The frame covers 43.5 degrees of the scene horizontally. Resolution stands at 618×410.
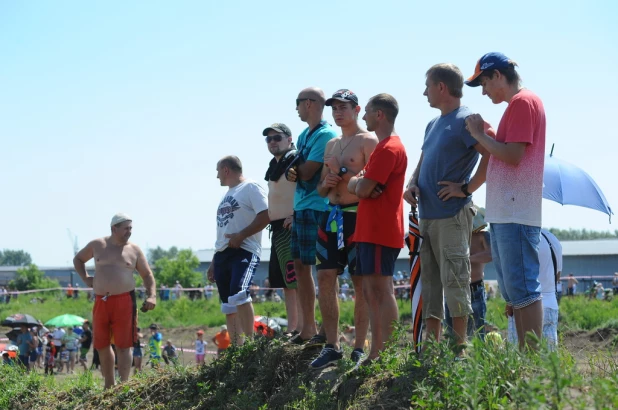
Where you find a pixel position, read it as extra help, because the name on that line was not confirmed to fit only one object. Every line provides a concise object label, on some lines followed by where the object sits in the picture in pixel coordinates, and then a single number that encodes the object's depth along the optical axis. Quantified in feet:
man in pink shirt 16.87
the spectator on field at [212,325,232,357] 57.31
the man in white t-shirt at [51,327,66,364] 79.71
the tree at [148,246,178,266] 560.20
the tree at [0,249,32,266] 646.61
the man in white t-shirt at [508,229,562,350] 20.79
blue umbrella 25.29
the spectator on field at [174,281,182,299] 141.69
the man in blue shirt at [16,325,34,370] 58.03
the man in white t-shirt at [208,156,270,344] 27.09
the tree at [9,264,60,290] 193.26
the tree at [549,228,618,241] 472.07
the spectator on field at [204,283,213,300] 132.79
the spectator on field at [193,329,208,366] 69.57
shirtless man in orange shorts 28.53
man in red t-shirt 19.72
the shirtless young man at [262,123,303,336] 25.22
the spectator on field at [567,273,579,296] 120.06
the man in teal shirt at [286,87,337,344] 22.97
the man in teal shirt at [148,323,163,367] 61.24
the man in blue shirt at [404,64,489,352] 18.37
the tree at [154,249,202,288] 192.85
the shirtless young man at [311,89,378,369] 21.56
